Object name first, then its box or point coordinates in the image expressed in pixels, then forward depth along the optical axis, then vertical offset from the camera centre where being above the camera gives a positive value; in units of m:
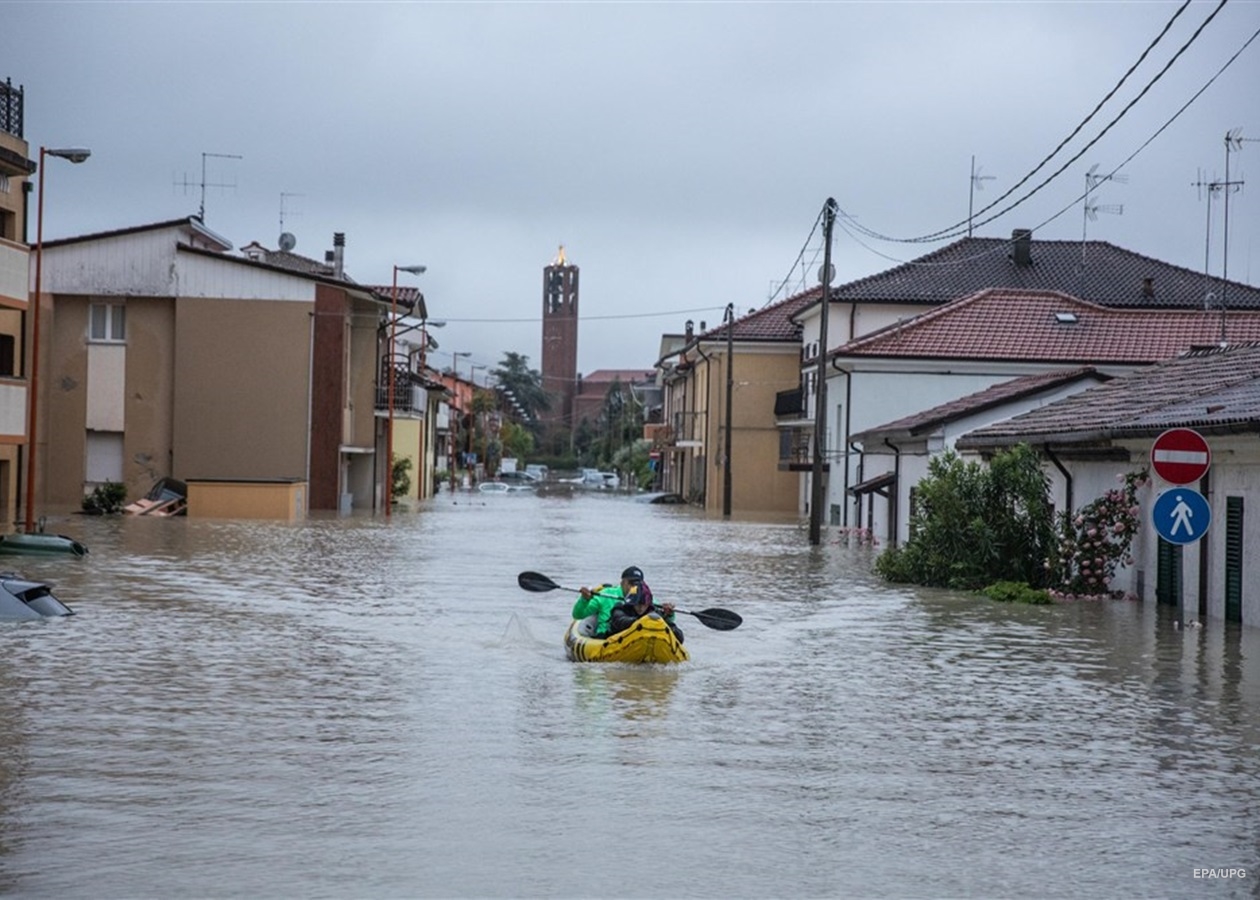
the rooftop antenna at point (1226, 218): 43.69 +6.75
